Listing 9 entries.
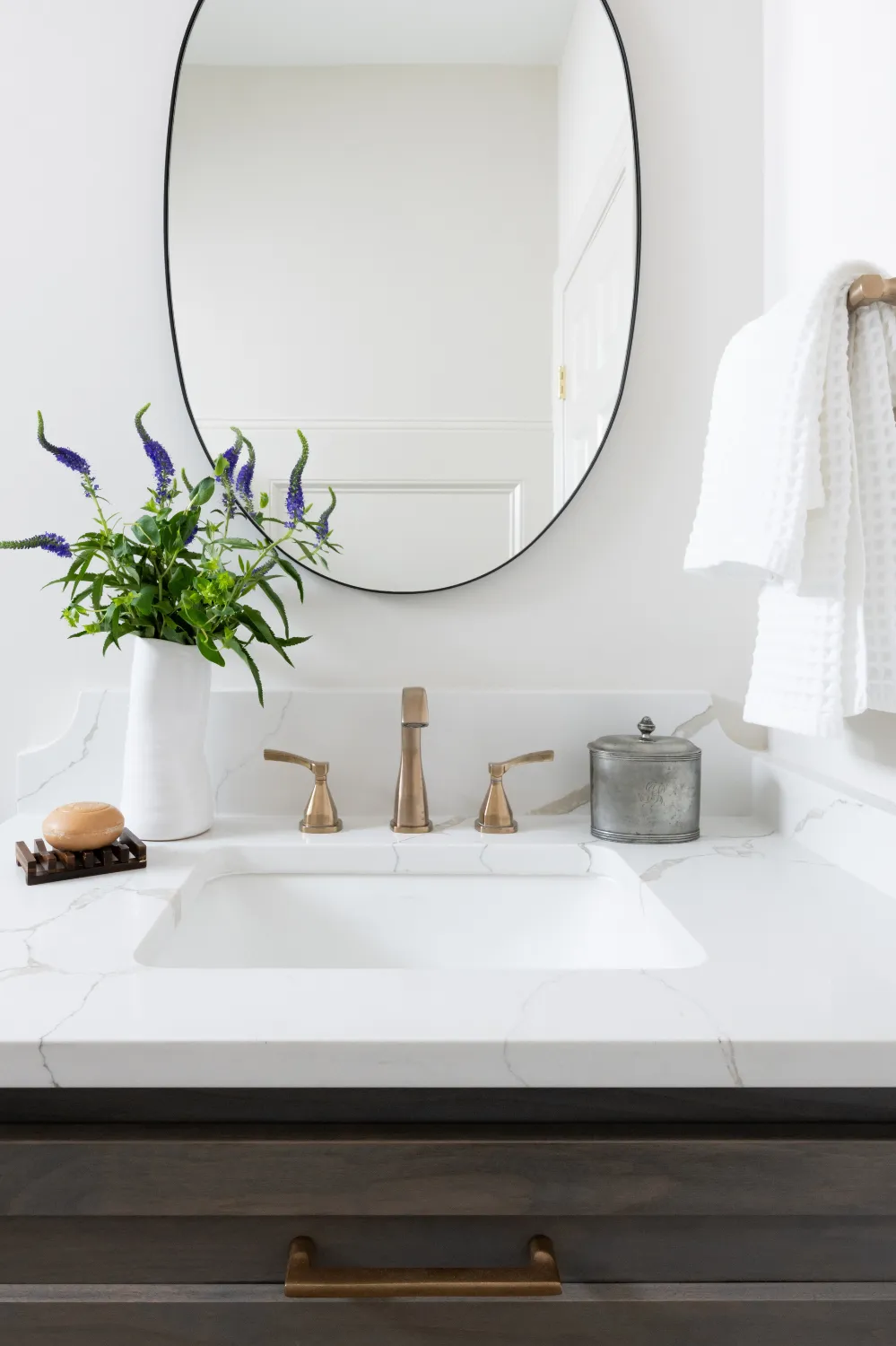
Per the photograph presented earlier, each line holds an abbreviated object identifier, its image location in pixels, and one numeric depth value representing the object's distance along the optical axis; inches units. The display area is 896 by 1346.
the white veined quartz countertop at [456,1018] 23.7
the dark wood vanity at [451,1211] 24.1
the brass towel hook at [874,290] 33.3
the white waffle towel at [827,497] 33.5
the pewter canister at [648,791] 43.3
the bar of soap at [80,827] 37.8
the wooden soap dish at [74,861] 36.8
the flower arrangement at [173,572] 42.0
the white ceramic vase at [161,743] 42.8
